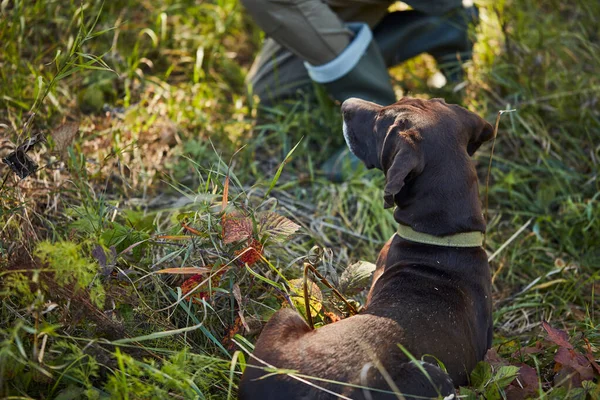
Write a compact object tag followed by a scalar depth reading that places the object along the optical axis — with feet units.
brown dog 7.36
